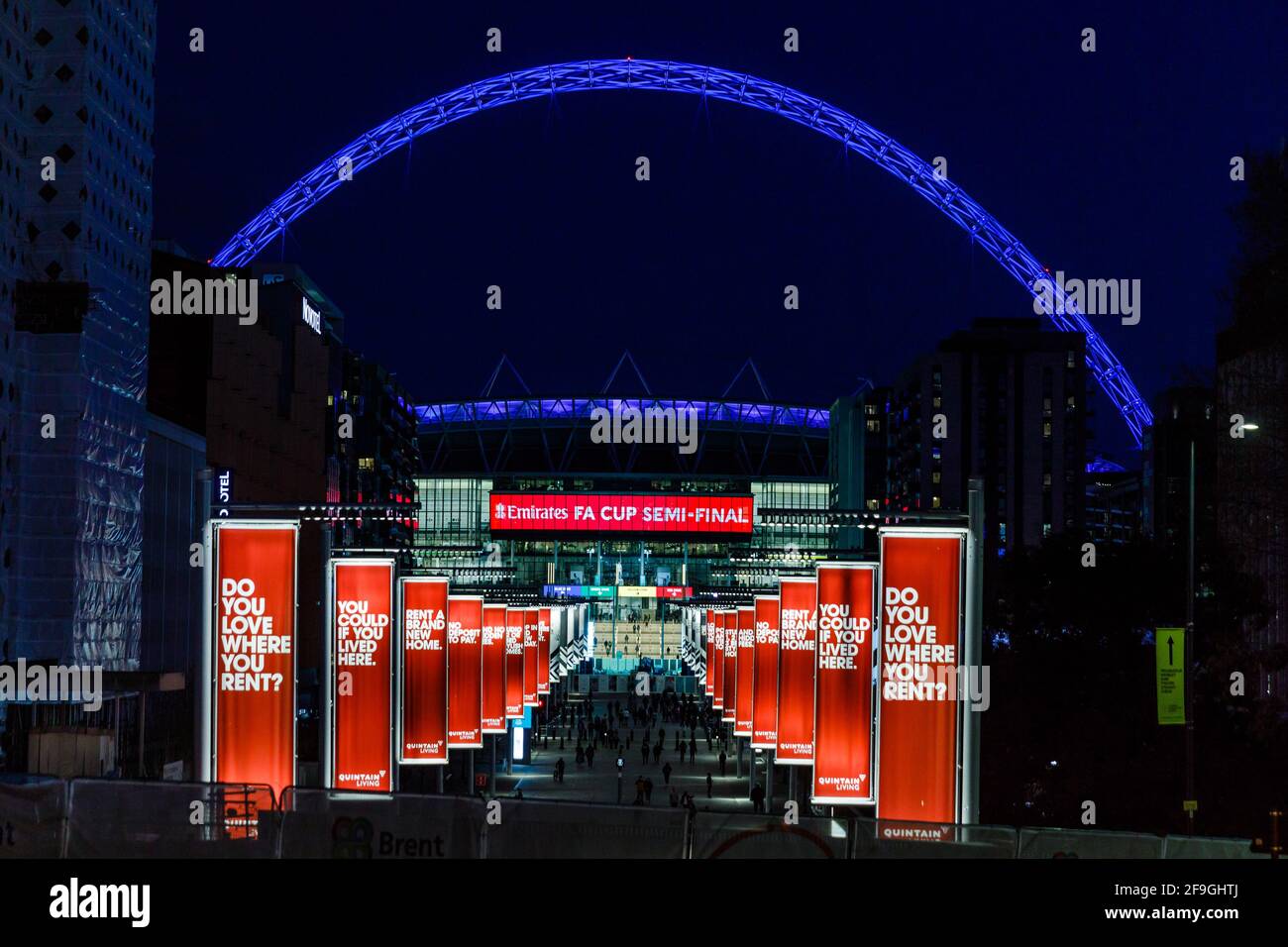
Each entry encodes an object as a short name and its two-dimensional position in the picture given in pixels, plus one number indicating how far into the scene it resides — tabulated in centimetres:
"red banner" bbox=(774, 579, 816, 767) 4172
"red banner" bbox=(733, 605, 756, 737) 5747
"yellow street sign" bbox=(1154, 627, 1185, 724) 3503
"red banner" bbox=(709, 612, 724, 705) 7931
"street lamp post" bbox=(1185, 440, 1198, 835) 3481
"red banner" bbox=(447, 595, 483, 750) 4328
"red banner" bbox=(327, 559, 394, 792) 3045
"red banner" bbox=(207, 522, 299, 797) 2441
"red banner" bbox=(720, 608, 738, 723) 6662
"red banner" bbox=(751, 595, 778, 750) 4994
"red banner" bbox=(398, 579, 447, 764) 3794
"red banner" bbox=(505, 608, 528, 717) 6462
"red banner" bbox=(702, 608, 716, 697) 8644
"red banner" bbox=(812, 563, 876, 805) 3028
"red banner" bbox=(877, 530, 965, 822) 2441
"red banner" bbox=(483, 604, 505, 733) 5534
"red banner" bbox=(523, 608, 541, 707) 7131
